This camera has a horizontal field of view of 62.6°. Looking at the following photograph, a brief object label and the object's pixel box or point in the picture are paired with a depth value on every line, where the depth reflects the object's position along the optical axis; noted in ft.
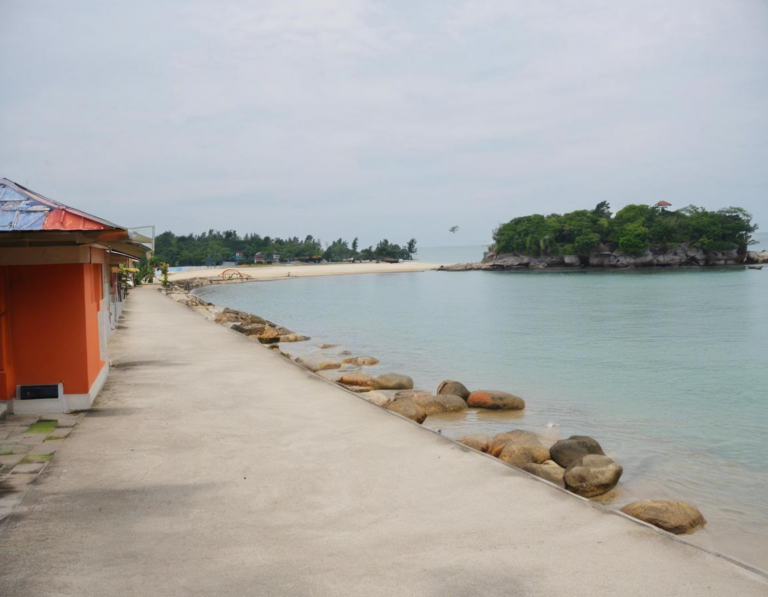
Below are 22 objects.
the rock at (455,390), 41.83
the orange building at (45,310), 25.67
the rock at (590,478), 22.99
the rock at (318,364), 53.41
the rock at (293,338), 77.25
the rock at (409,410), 31.53
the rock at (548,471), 23.81
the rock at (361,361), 60.23
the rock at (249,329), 68.54
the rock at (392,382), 45.97
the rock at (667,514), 18.88
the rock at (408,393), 41.11
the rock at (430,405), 38.37
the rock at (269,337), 67.41
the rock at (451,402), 38.99
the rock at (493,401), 40.29
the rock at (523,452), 25.70
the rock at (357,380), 44.32
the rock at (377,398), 34.46
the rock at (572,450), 26.35
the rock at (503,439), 27.25
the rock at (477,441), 27.81
